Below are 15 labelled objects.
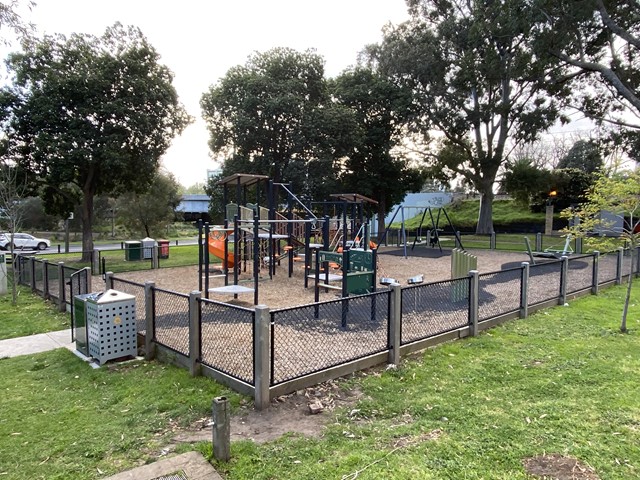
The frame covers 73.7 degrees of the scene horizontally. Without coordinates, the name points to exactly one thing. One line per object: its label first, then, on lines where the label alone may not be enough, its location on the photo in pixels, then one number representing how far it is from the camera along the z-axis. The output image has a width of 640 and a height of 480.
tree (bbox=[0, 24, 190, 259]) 18.42
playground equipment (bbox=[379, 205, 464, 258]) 26.56
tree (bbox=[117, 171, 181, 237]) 34.12
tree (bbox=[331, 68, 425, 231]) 28.45
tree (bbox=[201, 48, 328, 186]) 23.77
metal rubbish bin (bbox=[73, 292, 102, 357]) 6.49
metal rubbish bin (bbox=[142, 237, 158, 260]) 19.79
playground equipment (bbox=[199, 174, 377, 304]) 10.05
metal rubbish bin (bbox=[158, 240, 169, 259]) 21.00
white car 28.41
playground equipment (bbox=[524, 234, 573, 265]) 18.21
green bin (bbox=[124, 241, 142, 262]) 19.41
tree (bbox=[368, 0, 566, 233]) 24.61
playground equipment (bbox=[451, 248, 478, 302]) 10.43
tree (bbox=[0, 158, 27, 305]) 11.76
